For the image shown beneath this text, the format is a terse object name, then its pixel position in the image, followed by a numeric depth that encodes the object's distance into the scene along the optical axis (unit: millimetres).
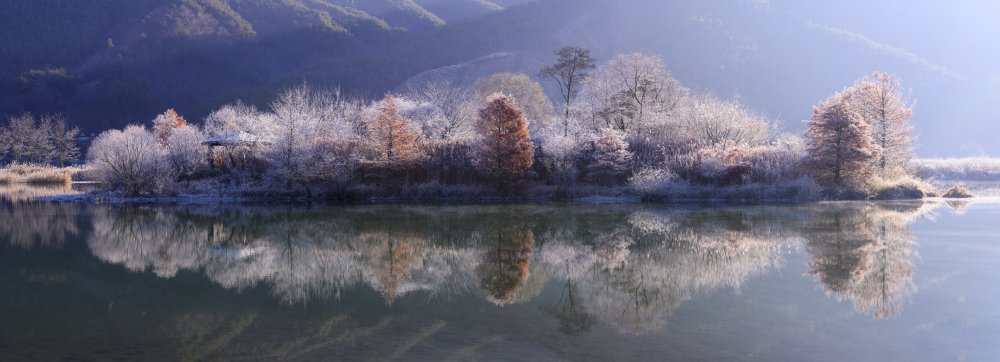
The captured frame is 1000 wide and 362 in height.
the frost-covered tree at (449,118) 51688
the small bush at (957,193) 37062
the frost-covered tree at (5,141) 79769
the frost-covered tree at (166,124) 66562
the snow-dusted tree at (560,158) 39381
